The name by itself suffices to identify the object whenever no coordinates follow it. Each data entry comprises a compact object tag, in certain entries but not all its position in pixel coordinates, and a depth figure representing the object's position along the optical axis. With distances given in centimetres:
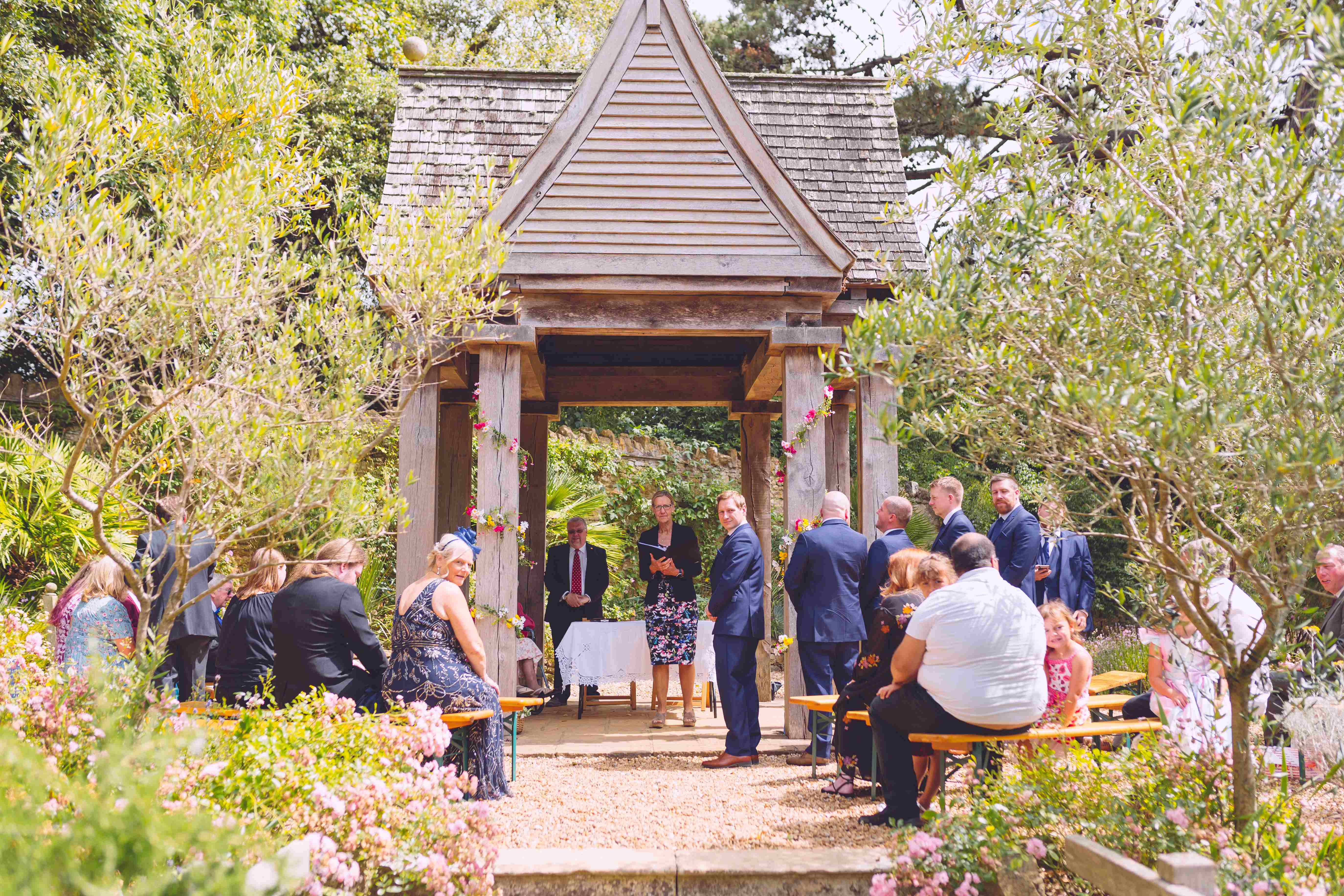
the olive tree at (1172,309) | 305
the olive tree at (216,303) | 388
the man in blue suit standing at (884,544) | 646
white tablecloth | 837
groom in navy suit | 662
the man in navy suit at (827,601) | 643
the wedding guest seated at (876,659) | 535
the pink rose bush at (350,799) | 336
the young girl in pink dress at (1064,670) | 534
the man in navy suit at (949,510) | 660
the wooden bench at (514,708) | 623
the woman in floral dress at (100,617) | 584
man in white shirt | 461
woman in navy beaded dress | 548
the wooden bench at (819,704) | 599
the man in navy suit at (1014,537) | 686
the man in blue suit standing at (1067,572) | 773
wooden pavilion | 740
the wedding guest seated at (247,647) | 593
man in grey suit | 652
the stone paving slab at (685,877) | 392
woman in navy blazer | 816
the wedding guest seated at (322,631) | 534
